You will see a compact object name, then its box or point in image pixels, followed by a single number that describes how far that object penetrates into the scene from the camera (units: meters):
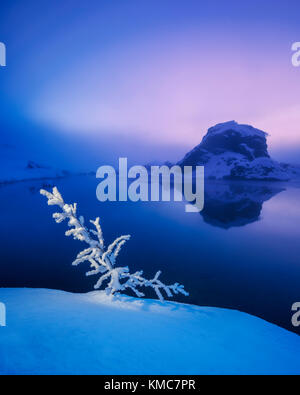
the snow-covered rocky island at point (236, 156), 103.12
